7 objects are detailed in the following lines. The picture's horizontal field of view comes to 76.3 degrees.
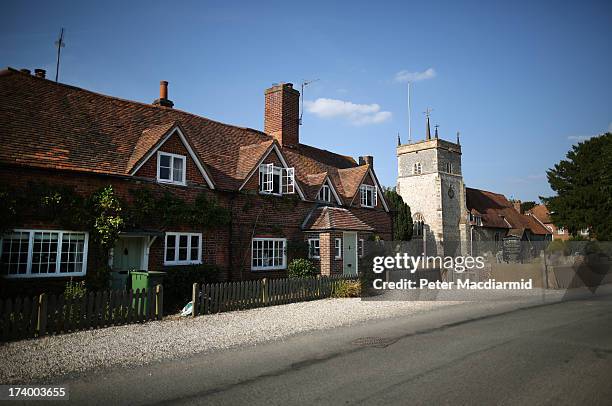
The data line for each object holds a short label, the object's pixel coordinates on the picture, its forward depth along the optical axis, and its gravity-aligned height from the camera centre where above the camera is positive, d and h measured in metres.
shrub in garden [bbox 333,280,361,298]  17.39 -1.78
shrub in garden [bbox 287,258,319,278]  18.92 -0.94
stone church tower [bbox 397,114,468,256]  54.09 +8.63
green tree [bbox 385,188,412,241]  42.62 +3.22
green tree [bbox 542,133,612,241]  43.81 +7.29
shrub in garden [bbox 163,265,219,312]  14.37 -1.27
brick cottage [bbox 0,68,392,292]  13.17 +2.78
